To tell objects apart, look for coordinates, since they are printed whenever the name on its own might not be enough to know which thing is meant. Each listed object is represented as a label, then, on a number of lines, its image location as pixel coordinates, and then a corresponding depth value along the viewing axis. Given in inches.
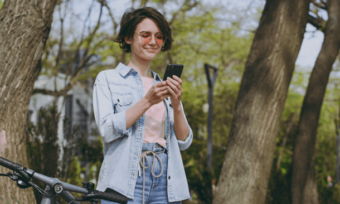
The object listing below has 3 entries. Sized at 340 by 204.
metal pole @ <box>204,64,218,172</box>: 357.2
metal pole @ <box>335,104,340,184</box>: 529.4
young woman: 79.7
